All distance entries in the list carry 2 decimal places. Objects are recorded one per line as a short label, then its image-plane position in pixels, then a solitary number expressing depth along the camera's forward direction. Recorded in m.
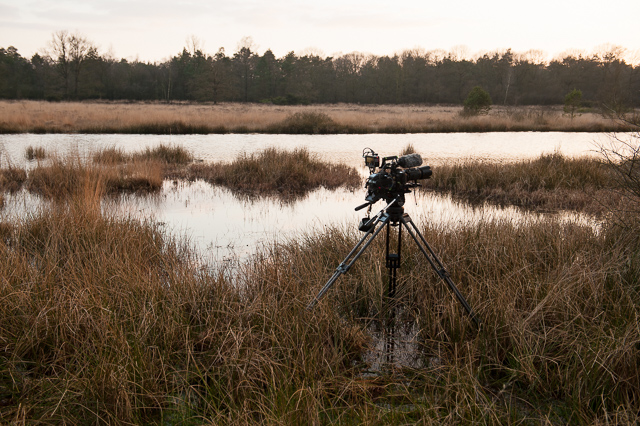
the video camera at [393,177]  2.89
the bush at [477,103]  29.12
